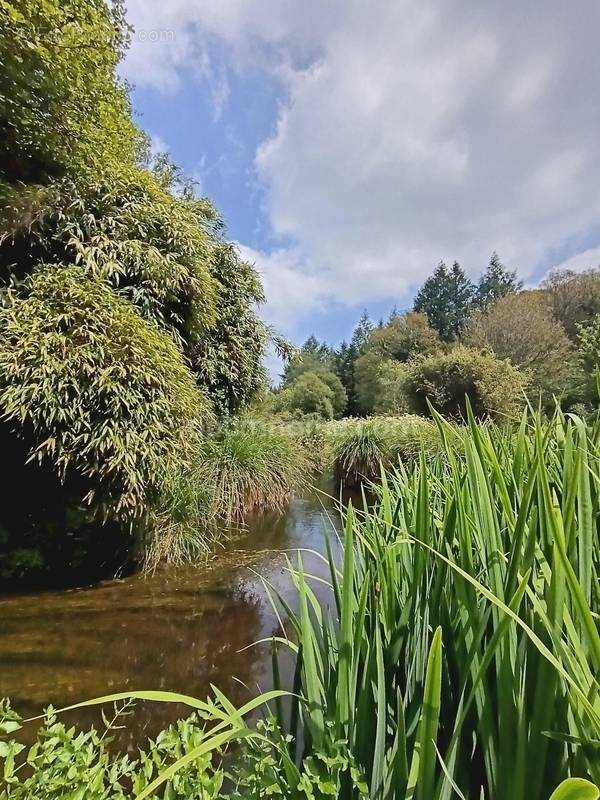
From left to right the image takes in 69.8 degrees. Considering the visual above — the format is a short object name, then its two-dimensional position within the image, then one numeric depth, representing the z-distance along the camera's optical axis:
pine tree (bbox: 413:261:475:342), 37.22
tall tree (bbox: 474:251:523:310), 36.84
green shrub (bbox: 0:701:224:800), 0.75
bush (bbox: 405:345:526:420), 10.20
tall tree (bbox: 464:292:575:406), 14.87
